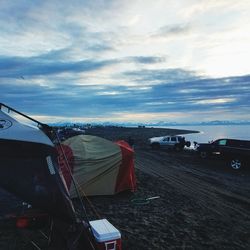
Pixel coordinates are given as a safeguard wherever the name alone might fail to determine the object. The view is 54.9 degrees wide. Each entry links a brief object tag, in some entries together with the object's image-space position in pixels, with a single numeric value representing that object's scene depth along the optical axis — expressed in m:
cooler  4.75
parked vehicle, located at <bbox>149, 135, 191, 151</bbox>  25.85
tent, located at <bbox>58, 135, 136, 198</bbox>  8.89
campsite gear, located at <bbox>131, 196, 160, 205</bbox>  8.78
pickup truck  16.39
